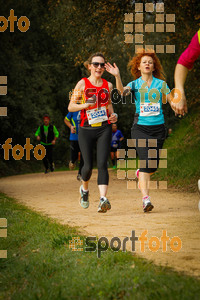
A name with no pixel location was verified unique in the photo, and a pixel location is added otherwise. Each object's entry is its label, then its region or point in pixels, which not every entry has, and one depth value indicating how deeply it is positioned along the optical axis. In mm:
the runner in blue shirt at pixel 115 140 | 20672
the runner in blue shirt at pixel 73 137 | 12953
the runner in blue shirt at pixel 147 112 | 7461
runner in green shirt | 17953
